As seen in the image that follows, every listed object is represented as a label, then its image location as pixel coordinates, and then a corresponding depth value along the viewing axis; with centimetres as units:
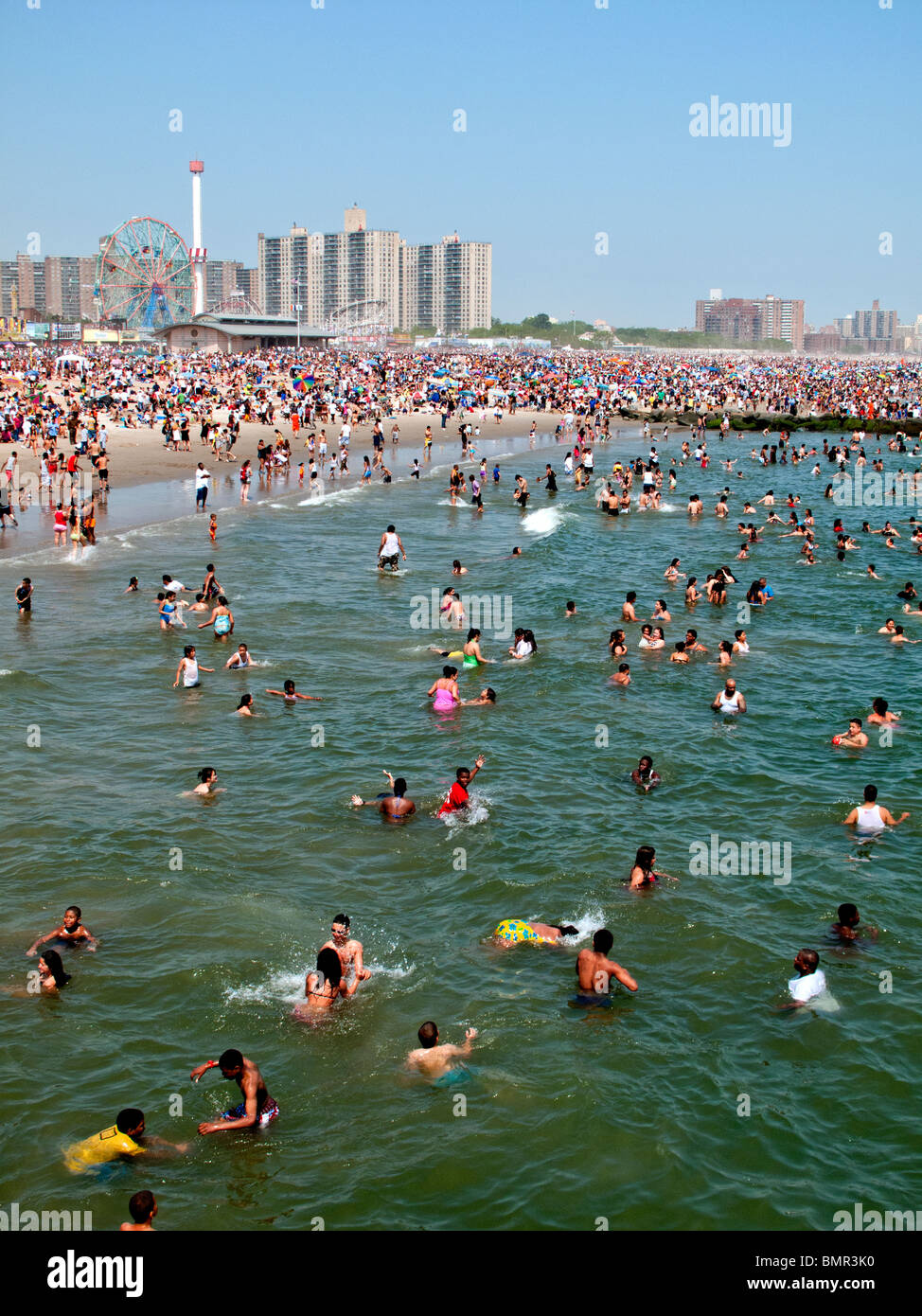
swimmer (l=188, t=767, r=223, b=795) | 1473
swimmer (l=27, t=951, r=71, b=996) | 1044
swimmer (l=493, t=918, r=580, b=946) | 1159
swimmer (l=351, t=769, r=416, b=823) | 1445
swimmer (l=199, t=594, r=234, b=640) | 2252
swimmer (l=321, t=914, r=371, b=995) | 1050
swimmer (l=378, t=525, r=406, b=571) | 2927
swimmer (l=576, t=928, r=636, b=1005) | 1055
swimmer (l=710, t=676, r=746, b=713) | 1884
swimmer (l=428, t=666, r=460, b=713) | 1873
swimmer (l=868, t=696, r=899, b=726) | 1783
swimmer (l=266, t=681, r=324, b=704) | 1900
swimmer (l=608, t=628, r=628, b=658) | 2153
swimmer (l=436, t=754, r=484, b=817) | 1440
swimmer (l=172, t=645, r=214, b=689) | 1923
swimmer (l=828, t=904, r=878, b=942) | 1162
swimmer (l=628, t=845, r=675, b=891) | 1251
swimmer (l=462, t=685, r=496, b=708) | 1906
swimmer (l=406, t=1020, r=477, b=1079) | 934
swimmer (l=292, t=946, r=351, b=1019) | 1021
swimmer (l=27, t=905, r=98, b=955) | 1099
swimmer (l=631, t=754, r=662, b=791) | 1556
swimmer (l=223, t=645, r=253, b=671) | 2058
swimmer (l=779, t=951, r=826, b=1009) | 1049
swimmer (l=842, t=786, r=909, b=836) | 1429
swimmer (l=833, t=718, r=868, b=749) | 1716
